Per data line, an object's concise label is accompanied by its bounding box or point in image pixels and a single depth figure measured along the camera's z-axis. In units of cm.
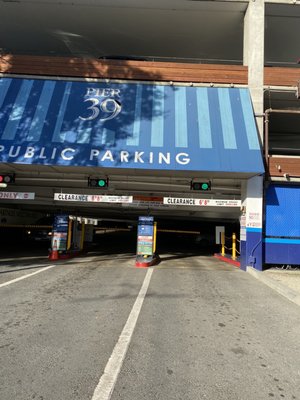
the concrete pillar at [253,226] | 1304
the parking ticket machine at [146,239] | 1450
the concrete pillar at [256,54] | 1448
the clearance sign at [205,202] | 1386
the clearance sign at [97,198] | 1407
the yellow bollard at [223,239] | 1822
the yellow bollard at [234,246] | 1639
